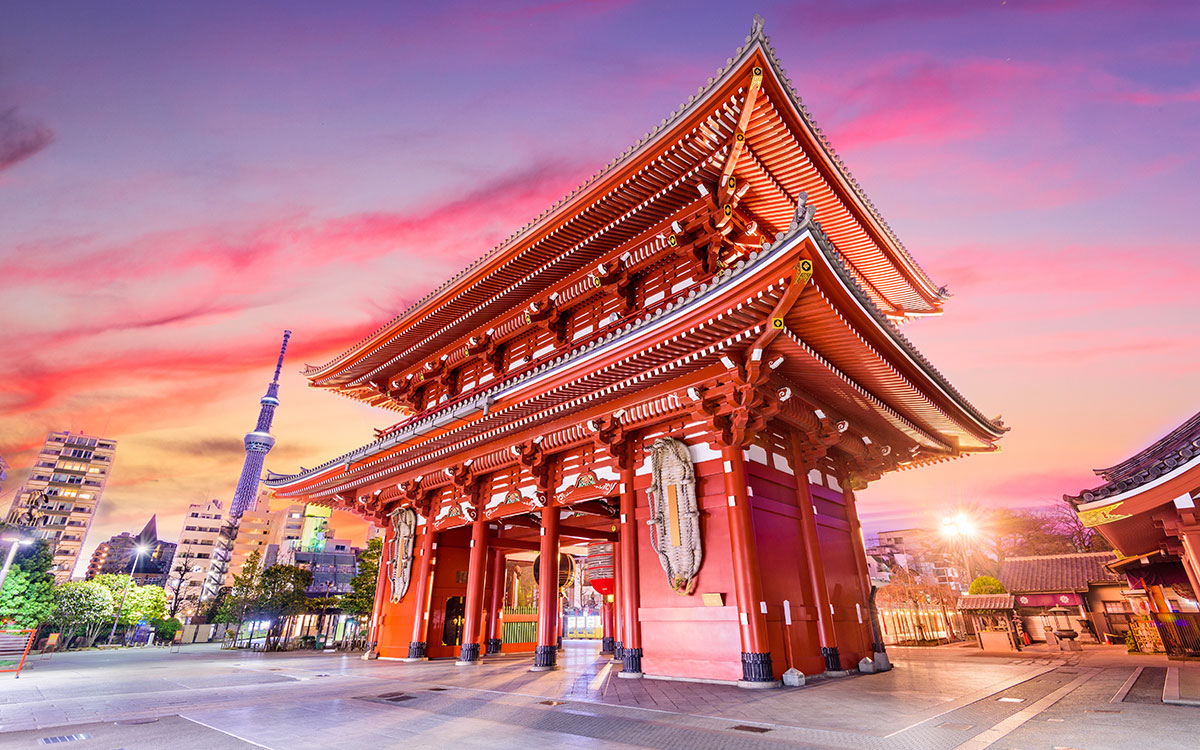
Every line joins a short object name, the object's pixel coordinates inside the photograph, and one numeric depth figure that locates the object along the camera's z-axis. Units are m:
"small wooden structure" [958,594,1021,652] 19.39
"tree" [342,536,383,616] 26.45
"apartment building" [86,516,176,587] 98.62
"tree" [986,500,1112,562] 41.91
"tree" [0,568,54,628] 30.59
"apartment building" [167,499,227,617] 84.25
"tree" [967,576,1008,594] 24.56
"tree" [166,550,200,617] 81.88
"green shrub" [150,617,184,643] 47.81
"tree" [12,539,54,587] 32.50
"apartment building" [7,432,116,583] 77.69
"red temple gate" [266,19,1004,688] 9.83
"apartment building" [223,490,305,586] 87.56
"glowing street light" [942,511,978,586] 37.22
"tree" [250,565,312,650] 25.72
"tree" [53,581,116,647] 36.88
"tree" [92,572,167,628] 43.62
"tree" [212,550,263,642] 26.80
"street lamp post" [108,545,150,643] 40.75
